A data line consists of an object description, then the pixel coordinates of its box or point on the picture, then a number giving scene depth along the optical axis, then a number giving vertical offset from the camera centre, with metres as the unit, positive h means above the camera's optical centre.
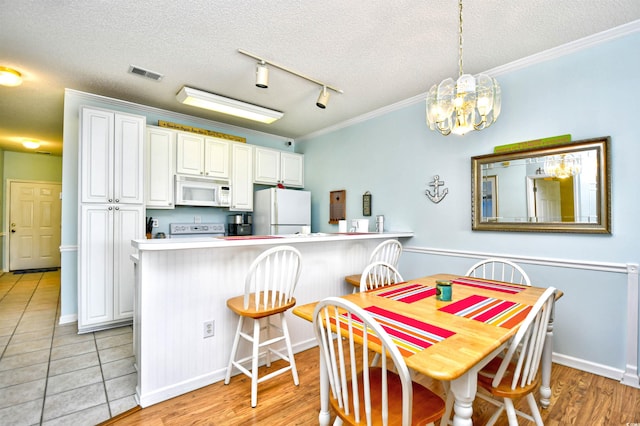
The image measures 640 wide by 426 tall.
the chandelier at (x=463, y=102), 1.67 +0.65
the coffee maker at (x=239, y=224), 4.43 -0.14
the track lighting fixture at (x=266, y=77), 2.48 +1.29
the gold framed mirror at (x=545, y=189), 2.25 +0.21
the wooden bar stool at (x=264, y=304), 1.90 -0.61
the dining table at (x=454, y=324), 1.00 -0.47
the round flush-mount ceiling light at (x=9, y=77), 2.76 +1.31
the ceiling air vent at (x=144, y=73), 2.78 +1.37
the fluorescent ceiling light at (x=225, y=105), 3.20 +1.26
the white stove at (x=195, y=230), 3.99 -0.21
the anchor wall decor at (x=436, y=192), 3.22 +0.25
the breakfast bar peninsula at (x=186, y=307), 1.88 -0.63
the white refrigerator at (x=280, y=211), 4.29 +0.05
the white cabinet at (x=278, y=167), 4.56 +0.76
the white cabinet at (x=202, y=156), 3.82 +0.79
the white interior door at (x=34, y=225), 6.18 -0.22
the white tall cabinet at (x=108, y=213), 3.06 +0.02
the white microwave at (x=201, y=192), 3.83 +0.31
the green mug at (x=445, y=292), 1.63 -0.43
